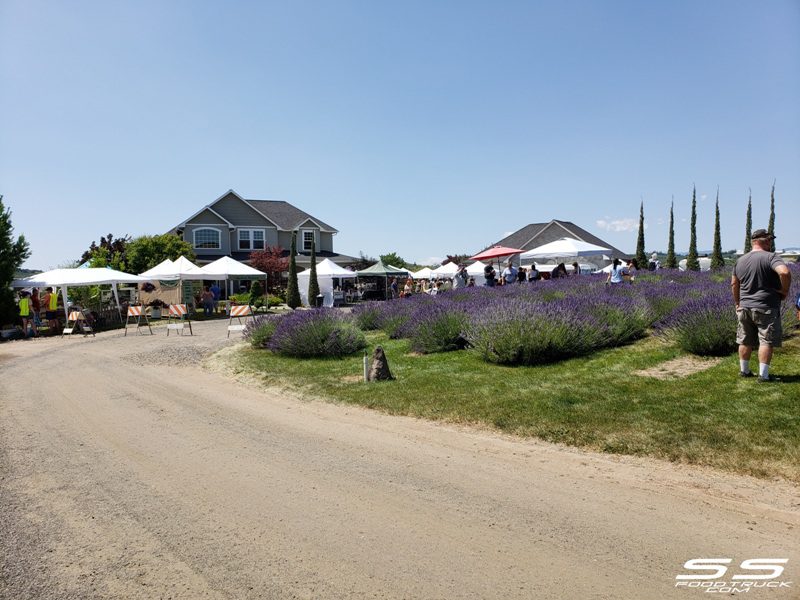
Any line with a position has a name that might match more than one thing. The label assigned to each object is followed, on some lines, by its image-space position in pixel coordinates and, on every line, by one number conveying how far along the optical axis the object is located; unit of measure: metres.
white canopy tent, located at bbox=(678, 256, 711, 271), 44.46
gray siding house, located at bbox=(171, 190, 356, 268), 41.34
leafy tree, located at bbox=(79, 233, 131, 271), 34.78
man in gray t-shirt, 6.66
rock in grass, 9.37
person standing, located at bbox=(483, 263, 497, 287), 20.30
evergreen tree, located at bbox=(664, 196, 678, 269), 53.12
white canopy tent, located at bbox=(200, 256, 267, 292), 27.14
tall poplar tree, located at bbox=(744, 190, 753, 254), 57.59
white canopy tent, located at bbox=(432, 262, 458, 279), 35.22
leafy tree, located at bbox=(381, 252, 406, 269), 77.19
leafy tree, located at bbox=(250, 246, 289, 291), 39.41
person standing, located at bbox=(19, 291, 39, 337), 20.67
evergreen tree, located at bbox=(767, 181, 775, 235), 56.29
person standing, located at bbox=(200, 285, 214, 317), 28.77
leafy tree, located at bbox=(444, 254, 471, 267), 63.60
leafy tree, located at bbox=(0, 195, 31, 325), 21.95
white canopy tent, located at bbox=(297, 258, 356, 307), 31.86
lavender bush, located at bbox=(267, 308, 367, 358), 12.32
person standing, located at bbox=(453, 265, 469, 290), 21.83
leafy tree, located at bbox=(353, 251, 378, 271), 51.62
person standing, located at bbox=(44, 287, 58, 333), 22.70
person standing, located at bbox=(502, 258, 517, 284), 21.80
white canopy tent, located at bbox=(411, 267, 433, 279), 38.28
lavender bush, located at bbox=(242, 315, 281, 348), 14.29
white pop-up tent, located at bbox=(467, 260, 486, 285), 34.78
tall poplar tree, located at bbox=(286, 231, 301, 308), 33.12
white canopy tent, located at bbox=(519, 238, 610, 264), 21.96
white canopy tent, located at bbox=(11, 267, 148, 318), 22.55
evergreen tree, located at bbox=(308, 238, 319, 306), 32.75
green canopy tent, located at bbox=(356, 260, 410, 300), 33.75
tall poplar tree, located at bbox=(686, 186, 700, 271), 48.00
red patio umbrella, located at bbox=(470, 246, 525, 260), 23.36
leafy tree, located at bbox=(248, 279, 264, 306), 32.41
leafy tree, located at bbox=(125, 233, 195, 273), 34.78
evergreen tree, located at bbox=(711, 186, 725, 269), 47.72
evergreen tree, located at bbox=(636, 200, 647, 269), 50.30
